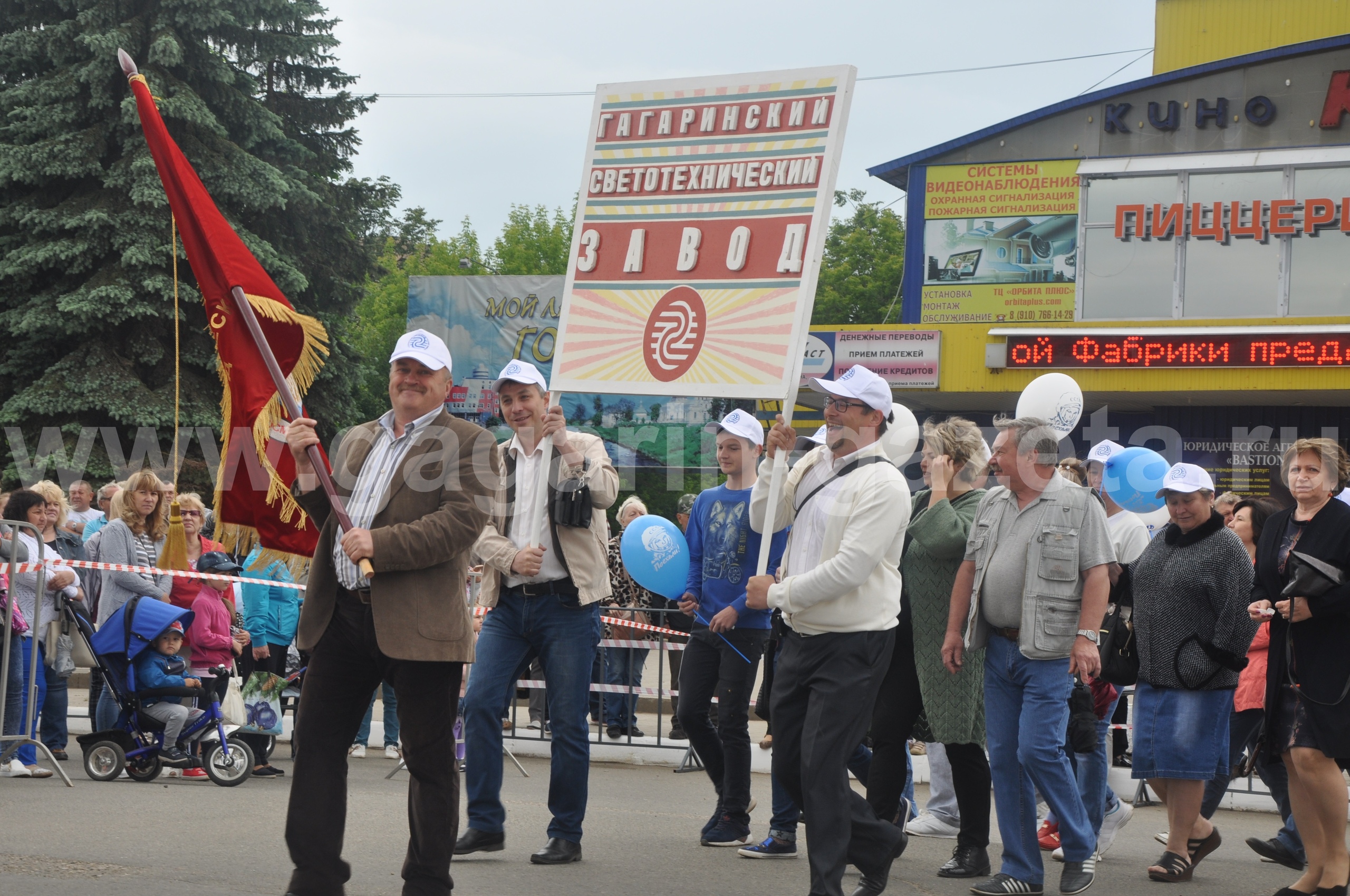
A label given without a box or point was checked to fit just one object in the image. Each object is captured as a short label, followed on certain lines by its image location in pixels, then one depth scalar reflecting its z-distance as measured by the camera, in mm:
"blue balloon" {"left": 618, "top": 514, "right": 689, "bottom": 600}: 8305
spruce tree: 23922
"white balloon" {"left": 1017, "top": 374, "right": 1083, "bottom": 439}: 9023
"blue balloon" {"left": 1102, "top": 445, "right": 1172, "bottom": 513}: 8805
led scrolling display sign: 21188
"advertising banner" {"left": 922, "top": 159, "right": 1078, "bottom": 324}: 25141
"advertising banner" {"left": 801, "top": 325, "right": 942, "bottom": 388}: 23703
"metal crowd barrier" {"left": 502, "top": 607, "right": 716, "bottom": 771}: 11062
